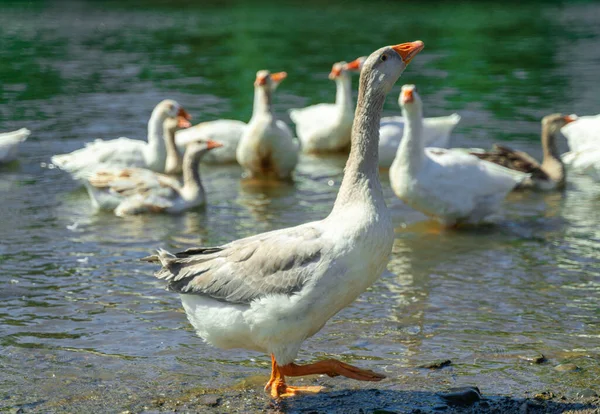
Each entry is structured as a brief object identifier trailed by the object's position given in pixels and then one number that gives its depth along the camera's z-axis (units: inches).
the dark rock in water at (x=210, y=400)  238.6
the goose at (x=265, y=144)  530.6
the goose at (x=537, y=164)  503.2
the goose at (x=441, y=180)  417.4
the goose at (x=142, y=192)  461.4
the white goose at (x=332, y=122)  612.4
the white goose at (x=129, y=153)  520.4
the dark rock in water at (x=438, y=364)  265.9
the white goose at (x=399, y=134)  561.9
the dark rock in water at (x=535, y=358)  269.3
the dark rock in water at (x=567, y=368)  260.5
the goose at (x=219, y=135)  576.6
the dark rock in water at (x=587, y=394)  237.9
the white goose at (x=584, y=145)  485.4
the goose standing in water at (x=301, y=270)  231.0
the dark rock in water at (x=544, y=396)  236.9
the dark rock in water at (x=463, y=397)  234.4
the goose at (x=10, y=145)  555.2
